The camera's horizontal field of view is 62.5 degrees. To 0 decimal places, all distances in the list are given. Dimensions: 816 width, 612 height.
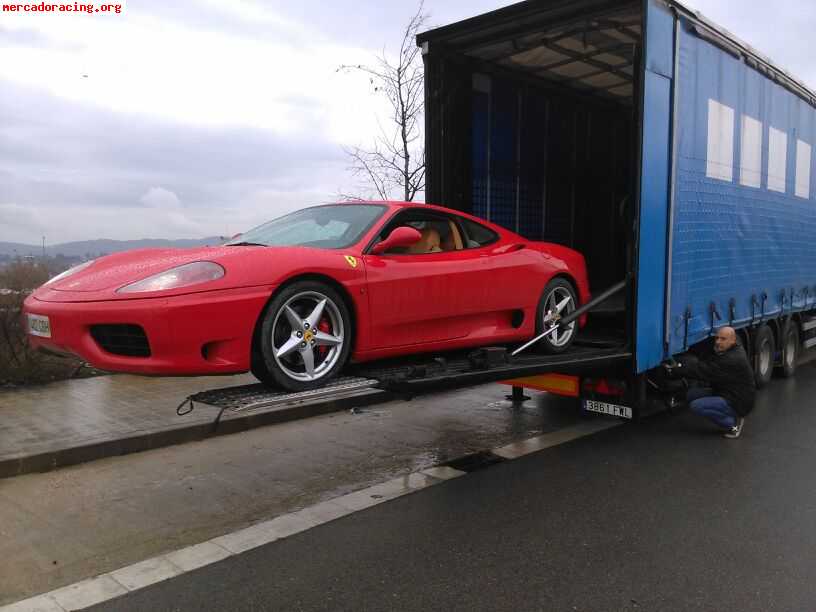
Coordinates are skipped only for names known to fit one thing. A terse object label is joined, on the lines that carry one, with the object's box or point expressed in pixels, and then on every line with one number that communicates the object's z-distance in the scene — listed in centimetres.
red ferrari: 354
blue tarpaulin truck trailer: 553
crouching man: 623
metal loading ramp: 379
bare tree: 1114
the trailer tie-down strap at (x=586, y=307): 552
